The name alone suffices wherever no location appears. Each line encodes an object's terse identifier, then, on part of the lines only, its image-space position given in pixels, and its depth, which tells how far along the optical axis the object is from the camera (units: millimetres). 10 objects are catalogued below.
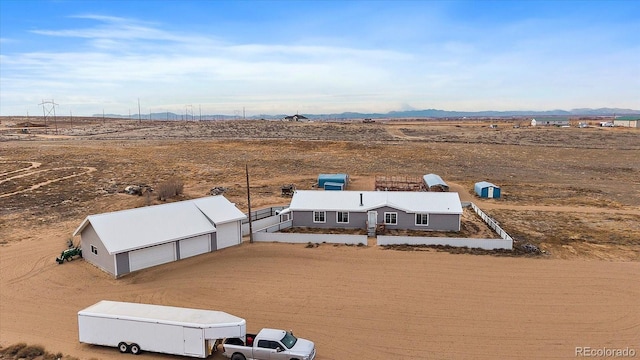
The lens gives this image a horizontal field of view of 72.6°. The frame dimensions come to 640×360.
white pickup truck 15891
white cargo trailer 16219
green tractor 26391
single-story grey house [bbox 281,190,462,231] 32812
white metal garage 24484
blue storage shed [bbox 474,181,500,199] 44125
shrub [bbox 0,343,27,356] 16983
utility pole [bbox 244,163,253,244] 29736
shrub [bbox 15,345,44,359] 16750
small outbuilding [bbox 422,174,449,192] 45125
